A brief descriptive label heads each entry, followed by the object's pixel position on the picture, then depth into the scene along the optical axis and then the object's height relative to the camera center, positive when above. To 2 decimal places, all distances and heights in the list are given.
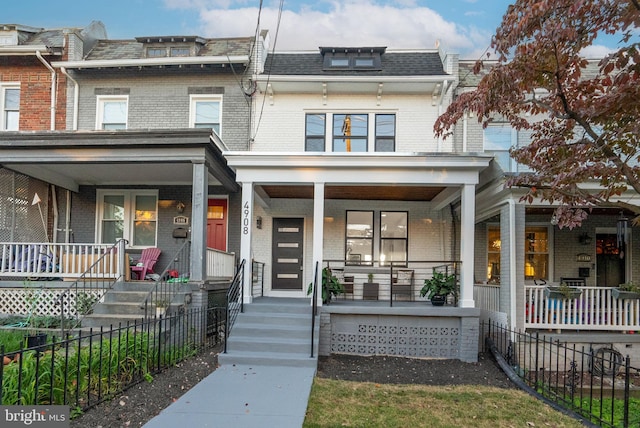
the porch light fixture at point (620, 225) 8.41 +0.38
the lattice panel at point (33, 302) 9.10 -1.48
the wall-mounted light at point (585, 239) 11.39 +0.14
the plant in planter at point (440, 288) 8.73 -0.94
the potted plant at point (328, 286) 8.68 -0.96
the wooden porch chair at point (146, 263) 10.56 -0.70
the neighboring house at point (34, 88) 11.53 +4.00
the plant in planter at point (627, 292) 8.62 -0.93
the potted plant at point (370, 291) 10.68 -1.25
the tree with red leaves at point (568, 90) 4.87 +1.95
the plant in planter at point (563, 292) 8.52 -0.95
